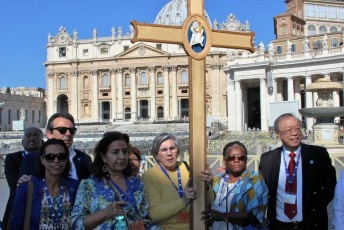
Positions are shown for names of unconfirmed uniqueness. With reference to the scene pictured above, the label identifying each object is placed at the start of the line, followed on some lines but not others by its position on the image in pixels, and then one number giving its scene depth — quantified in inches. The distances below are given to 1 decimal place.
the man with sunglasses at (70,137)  171.9
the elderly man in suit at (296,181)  162.1
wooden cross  148.3
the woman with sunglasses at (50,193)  140.4
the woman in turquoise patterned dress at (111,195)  130.2
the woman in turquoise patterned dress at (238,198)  149.6
